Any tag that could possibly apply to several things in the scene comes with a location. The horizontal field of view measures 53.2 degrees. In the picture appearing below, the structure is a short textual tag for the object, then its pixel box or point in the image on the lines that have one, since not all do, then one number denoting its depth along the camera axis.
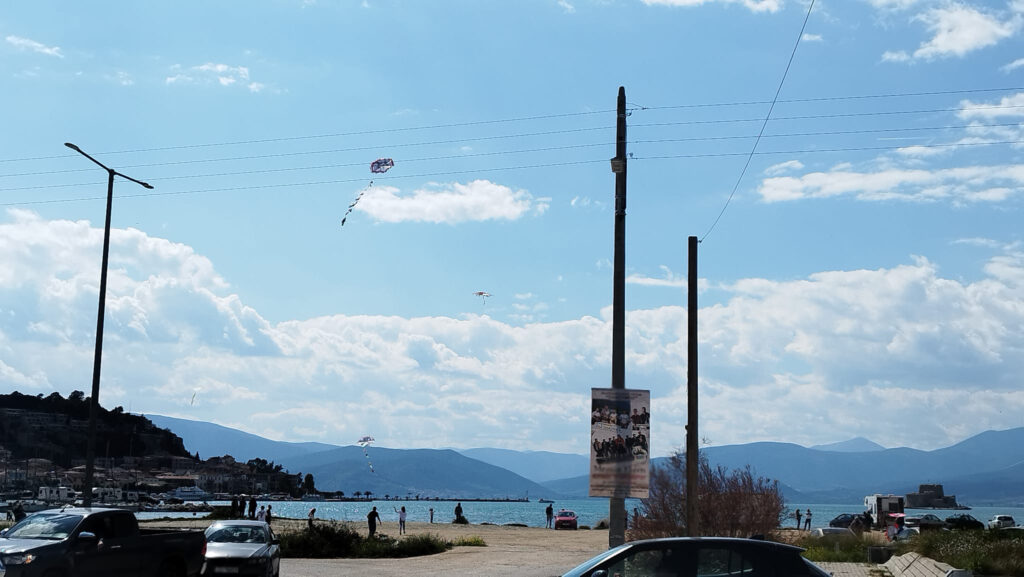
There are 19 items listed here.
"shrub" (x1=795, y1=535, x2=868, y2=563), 30.20
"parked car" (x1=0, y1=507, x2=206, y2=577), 15.50
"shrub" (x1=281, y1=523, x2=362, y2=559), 32.78
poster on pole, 16.91
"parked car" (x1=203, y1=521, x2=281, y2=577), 20.39
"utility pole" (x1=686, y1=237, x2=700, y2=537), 20.89
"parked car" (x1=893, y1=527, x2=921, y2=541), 38.72
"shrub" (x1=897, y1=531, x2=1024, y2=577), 20.09
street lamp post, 25.39
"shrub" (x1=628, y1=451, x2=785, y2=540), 26.72
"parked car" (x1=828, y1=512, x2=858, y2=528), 63.35
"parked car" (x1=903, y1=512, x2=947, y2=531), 54.60
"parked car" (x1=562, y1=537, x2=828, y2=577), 11.44
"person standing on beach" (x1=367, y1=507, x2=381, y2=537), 44.94
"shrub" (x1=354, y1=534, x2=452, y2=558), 33.59
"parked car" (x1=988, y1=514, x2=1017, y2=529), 66.34
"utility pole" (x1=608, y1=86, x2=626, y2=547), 16.73
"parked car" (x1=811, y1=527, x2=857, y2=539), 35.51
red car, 66.75
